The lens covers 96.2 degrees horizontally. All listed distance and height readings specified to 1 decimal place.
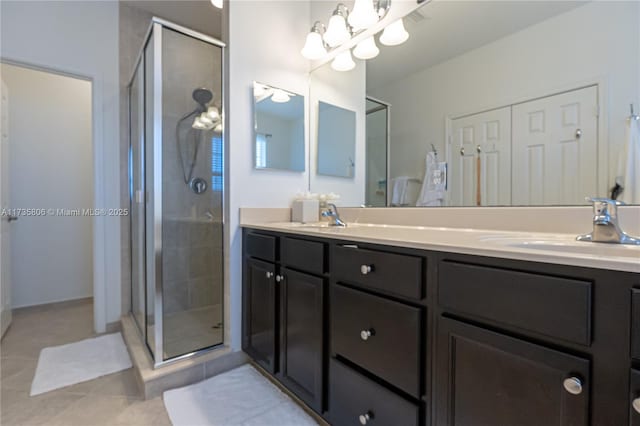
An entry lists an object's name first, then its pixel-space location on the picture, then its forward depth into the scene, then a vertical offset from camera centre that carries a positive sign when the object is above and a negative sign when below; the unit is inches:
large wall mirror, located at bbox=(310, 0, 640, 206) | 38.4 +17.6
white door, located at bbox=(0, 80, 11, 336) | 84.6 -5.1
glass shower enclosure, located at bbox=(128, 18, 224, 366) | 66.9 +4.4
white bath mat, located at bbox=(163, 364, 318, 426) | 51.7 -38.1
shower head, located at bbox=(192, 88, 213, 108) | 75.7 +29.9
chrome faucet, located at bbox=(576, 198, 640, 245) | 32.7 -1.8
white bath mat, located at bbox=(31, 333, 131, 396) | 63.5 -38.2
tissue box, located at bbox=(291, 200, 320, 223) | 73.1 -0.4
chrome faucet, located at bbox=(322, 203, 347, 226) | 64.7 -1.4
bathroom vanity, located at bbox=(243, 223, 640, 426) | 21.5 -12.3
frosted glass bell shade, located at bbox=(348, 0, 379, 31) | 64.7 +44.2
